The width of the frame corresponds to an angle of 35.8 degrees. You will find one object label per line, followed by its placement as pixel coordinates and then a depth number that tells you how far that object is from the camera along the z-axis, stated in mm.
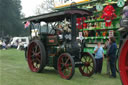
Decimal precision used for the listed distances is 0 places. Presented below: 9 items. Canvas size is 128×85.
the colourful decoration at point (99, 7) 11002
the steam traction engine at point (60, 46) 6781
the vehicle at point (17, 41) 27680
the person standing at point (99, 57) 7961
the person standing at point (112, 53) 7289
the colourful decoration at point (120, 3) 9391
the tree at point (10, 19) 35491
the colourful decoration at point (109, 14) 10977
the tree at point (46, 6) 29792
